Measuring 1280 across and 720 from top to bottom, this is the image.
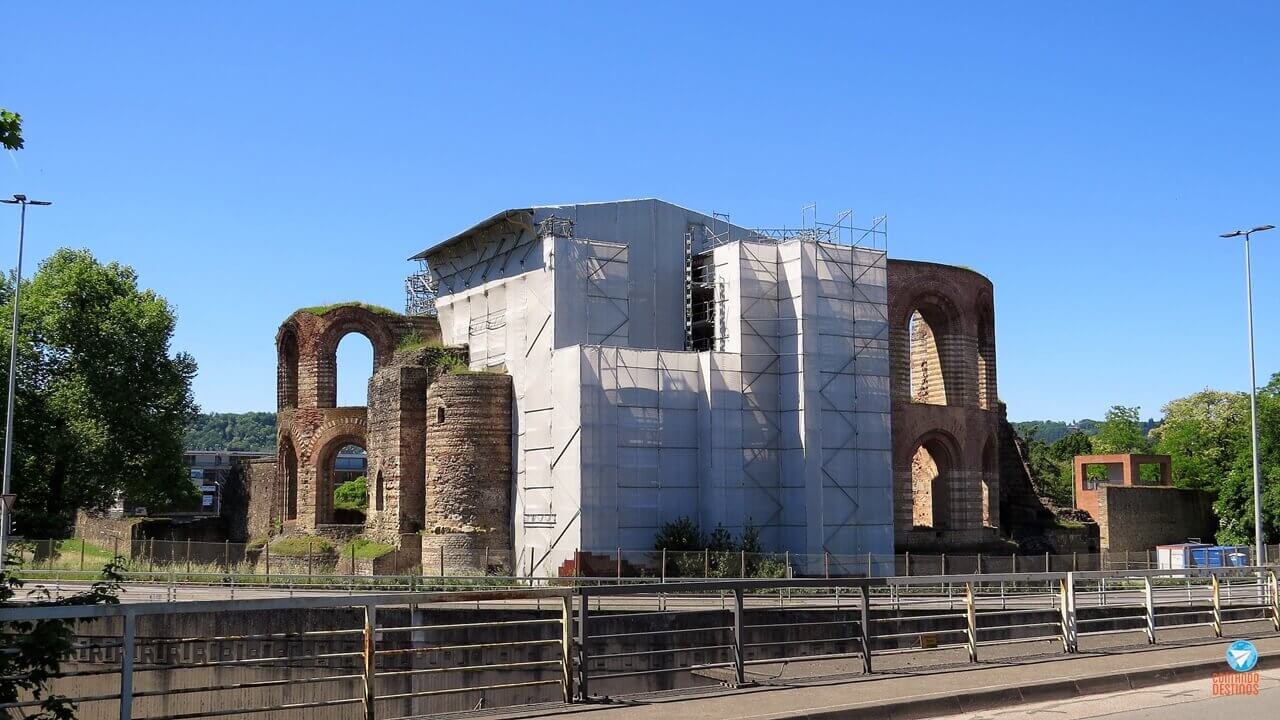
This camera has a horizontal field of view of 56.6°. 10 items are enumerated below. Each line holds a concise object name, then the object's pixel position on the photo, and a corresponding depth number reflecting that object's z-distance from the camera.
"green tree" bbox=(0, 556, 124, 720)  7.61
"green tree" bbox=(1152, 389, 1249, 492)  51.59
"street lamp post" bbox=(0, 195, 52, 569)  28.44
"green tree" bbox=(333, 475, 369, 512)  53.88
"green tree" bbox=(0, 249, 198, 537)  42.84
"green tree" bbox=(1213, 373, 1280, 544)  43.50
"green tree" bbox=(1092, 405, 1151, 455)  96.56
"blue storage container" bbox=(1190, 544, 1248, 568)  37.41
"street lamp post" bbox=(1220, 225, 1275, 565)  30.64
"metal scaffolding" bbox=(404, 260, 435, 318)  42.97
